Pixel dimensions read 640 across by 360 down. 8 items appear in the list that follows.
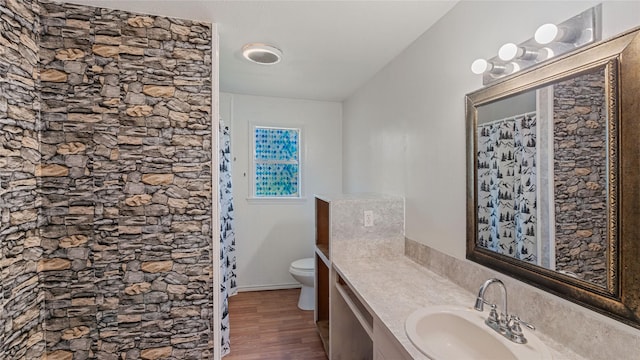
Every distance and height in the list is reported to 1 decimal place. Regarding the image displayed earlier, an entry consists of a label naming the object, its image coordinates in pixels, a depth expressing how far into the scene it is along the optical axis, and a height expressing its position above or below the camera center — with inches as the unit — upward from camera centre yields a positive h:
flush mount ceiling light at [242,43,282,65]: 86.0 +37.6
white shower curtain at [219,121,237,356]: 109.3 -15.6
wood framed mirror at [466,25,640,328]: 35.2 +0.2
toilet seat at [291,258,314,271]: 119.9 -35.5
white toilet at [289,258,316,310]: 118.0 -39.8
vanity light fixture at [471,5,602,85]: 39.5 +20.0
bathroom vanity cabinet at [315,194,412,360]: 84.6 -17.3
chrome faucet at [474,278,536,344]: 43.3 -21.8
